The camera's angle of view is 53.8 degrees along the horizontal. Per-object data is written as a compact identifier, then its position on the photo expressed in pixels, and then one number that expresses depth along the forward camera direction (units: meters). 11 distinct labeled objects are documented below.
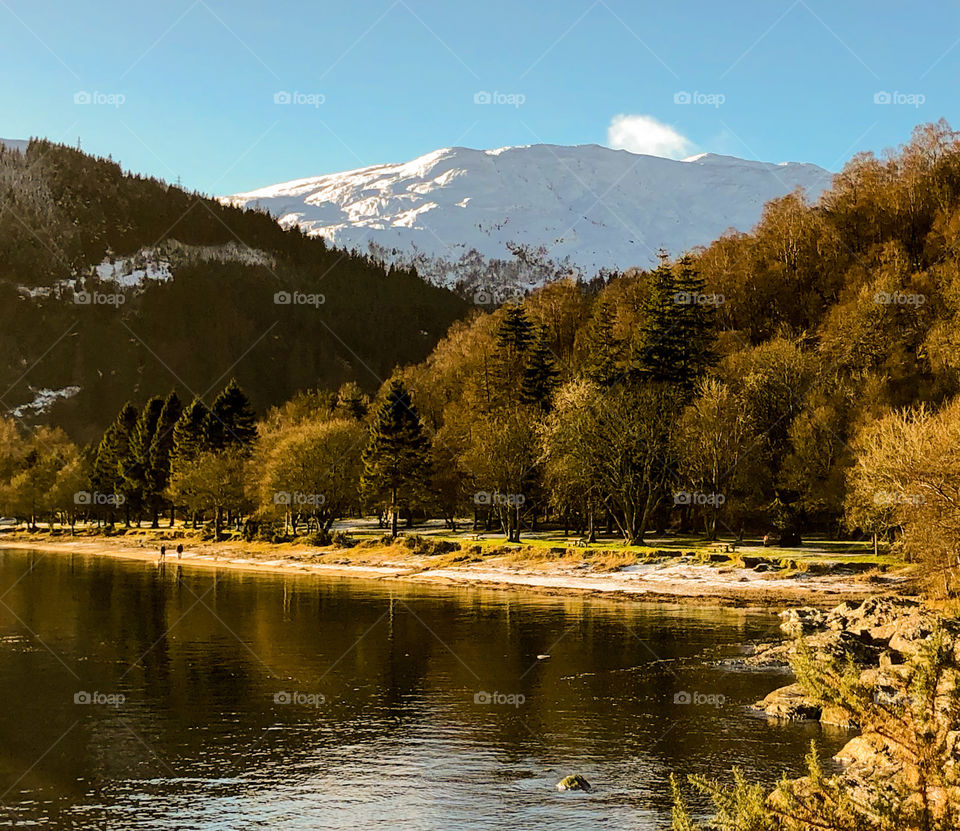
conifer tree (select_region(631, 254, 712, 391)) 88.62
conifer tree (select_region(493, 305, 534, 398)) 102.44
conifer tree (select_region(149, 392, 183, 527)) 135.88
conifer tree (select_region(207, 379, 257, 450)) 127.12
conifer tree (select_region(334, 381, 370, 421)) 128.09
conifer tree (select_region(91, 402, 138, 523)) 142.38
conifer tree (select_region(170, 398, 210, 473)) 125.25
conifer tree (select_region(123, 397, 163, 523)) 135.62
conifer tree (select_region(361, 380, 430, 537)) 94.25
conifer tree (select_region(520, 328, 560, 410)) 96.56
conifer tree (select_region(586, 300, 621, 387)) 88.19
